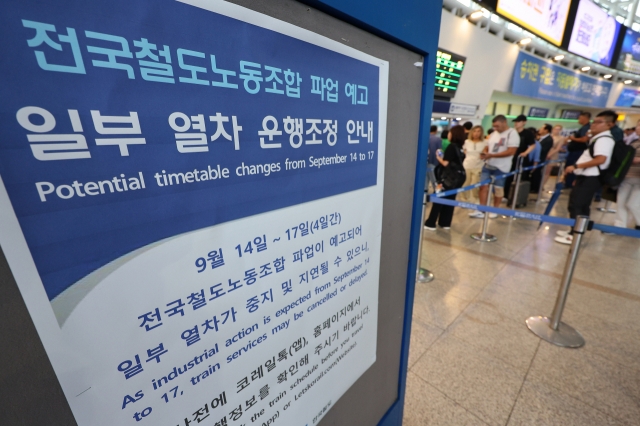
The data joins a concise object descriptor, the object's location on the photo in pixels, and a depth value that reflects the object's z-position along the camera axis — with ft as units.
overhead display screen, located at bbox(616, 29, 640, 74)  40.34
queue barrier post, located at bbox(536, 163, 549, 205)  19.76
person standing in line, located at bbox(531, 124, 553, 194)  19.29
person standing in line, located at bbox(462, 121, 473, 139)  18.16
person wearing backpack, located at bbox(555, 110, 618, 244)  10.19
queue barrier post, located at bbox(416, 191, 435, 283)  9.40
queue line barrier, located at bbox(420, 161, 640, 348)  6.16
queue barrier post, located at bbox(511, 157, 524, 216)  16.83
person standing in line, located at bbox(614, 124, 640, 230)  10.14
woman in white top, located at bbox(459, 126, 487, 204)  15.35
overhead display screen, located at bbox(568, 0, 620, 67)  29.60
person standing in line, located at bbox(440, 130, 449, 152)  20.25
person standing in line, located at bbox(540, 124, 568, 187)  20.29
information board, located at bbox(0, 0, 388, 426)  1.14
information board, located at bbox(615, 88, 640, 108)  47.93
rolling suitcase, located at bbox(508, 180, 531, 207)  17.94
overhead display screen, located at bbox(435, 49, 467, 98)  18.21
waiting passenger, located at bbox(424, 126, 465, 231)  12.85
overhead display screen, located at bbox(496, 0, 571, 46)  19.52
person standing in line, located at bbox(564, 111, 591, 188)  17.74
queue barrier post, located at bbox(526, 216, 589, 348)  6.29
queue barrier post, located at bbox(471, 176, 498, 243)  12.76
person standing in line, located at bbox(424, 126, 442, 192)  15.75
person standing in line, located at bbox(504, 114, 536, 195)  16.51
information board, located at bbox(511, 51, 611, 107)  26.25
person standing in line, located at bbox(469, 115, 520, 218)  13.94
